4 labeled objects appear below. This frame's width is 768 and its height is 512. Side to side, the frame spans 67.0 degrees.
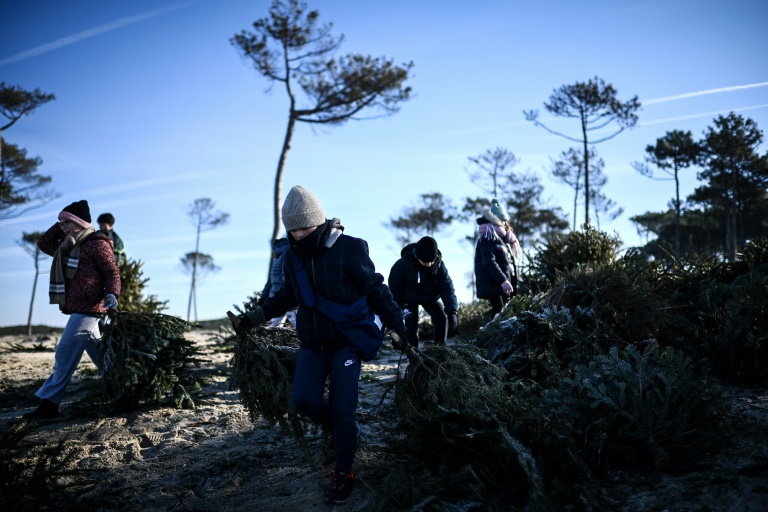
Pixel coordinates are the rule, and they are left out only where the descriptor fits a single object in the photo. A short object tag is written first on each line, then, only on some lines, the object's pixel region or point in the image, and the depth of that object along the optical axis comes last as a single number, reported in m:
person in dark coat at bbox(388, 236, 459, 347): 7.82
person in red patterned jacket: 6.40
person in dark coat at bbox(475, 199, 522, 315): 9.07
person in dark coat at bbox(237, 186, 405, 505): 4.12
